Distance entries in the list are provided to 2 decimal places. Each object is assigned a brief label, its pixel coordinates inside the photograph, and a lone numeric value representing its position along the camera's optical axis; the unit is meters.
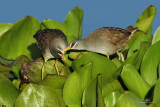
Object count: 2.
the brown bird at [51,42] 10.69
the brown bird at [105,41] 11.83
